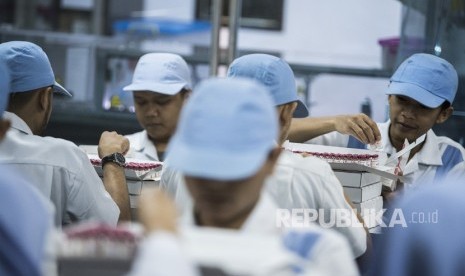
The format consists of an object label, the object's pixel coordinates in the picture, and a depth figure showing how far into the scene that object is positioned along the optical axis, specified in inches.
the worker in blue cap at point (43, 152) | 245.9
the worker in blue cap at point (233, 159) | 141.6
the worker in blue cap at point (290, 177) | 216.5
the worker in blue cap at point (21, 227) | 144.5
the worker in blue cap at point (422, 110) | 309.3
